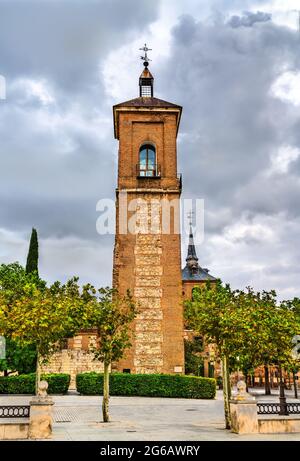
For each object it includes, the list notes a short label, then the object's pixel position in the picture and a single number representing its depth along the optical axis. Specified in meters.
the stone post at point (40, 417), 12.39
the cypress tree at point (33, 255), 41.09
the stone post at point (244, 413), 13.48
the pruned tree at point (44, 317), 16.98
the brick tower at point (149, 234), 32.94
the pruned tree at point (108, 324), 17.45
